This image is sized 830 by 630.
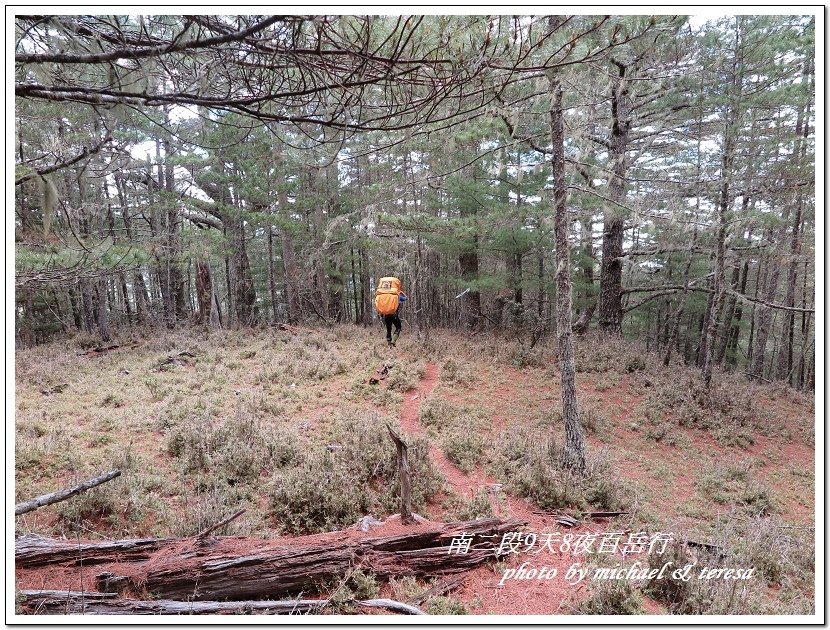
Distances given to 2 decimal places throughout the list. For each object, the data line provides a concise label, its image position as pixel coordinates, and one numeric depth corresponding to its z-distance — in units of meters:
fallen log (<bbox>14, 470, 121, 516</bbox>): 3.00
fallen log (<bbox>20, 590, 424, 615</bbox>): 2.53
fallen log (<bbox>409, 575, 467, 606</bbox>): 2.93
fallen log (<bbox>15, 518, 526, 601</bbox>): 2.86
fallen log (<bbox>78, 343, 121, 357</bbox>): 11.80
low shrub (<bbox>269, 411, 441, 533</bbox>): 4.20
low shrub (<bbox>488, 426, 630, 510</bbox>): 4.96
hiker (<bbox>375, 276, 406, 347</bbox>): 9.59
